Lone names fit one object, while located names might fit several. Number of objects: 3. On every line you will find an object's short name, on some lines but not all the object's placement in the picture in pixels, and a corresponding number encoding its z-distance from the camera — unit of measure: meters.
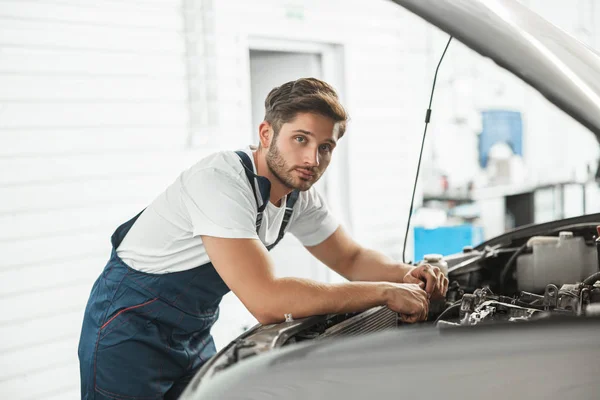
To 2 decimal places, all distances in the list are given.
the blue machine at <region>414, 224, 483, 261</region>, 6.06
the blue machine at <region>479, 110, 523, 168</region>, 9.53
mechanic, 2.03
